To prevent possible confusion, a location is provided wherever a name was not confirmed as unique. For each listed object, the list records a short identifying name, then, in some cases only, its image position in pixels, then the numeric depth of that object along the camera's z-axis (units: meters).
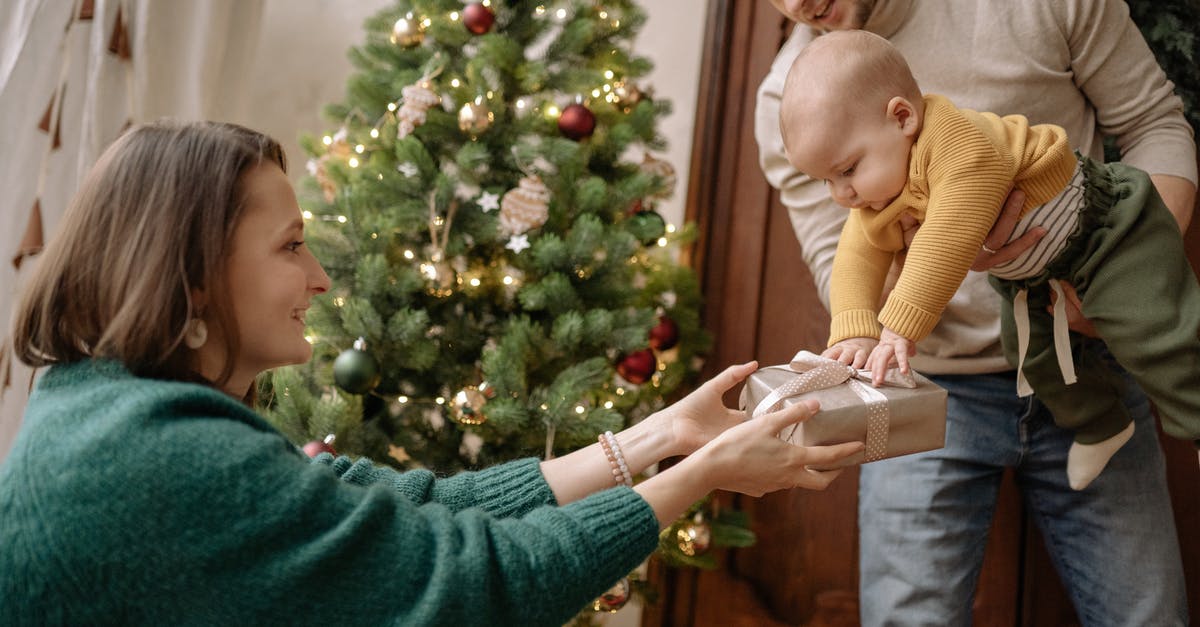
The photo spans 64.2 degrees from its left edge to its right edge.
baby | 1.21
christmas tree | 1.93
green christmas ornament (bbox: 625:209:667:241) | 2.05
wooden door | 2.33
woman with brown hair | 0.90
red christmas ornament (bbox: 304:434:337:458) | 1.79
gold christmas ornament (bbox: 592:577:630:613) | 1.98
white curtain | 1.87
